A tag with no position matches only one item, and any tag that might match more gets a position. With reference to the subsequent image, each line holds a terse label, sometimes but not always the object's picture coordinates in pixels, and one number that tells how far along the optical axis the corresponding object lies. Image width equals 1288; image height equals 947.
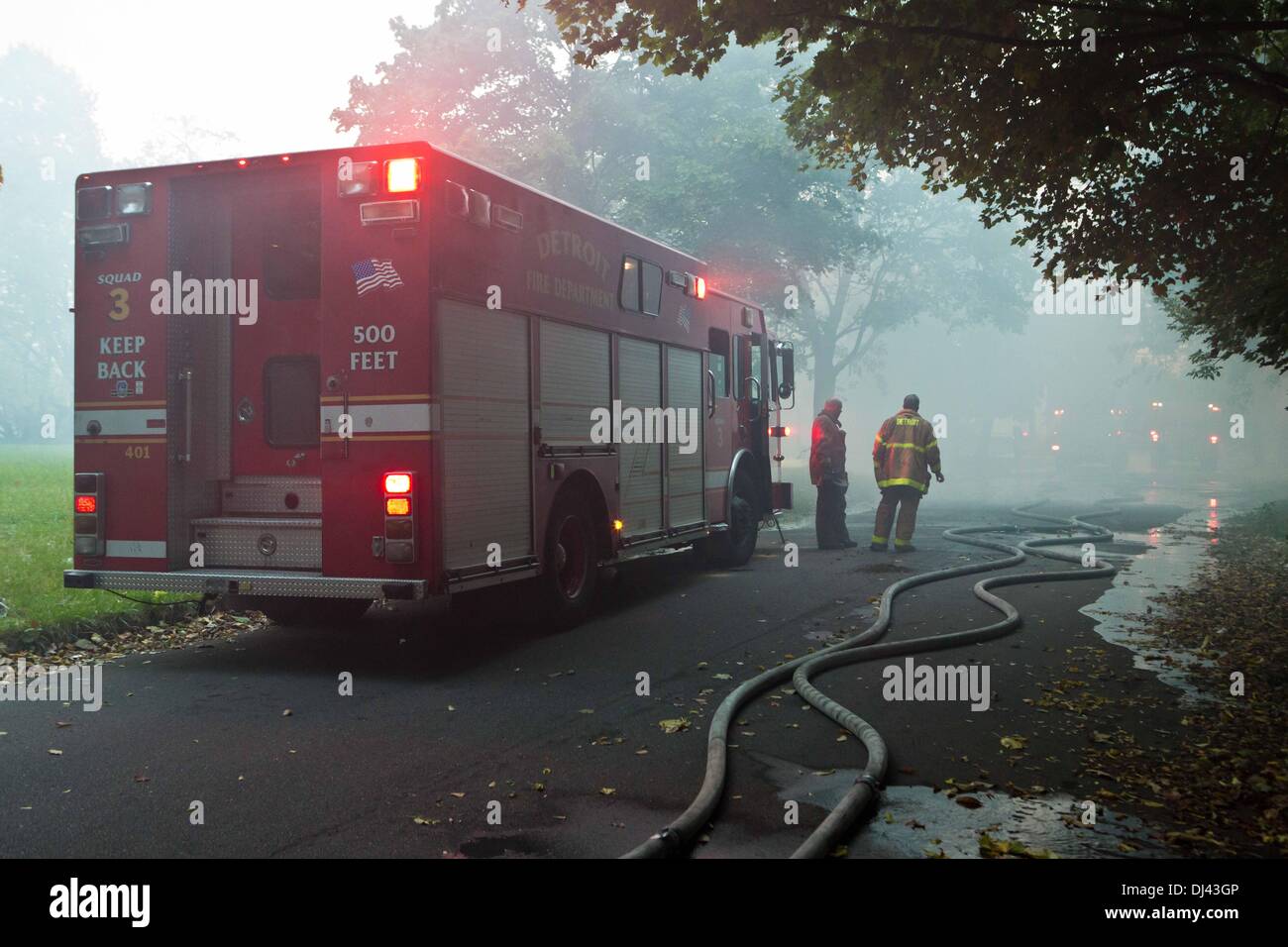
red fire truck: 7.43
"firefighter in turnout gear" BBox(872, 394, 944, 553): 15.17
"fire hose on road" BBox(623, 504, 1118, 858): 4.23
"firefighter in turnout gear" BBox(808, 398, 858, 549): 15.39
